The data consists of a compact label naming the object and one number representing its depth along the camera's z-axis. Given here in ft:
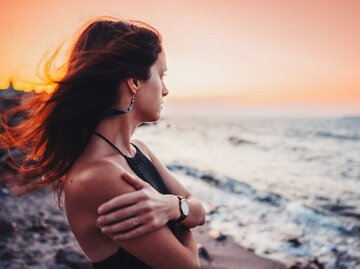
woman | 5.00
